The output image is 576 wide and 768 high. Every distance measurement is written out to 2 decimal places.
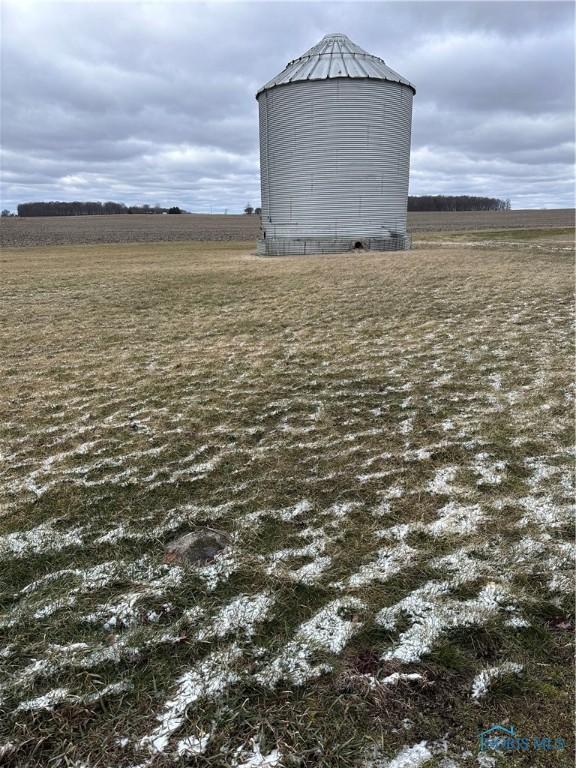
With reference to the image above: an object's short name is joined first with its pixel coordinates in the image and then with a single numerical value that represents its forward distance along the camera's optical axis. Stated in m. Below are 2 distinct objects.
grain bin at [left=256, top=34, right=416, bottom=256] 25.25
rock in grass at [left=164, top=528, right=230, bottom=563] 3.38
